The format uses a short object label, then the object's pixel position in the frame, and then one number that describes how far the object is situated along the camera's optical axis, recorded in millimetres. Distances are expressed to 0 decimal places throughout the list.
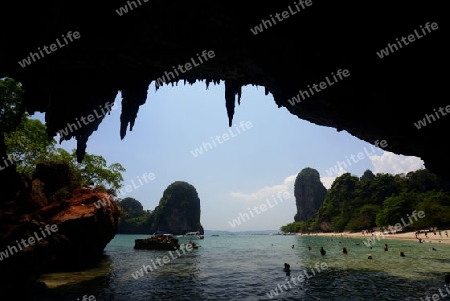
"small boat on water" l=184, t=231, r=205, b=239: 136425
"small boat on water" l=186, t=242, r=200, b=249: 43306
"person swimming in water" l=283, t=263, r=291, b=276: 17756
